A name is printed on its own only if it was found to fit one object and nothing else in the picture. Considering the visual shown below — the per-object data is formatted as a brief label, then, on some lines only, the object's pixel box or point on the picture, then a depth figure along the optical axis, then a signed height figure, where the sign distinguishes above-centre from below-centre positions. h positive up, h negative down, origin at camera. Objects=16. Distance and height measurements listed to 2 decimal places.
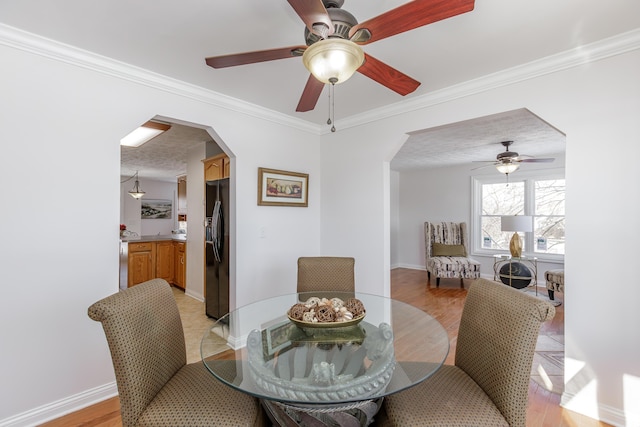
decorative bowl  1.43 -0.53
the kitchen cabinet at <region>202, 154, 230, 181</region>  3.39 +0.56
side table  4.00 -0.62
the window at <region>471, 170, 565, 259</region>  5.22 +0.11
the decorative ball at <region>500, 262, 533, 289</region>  4.09 -0.84
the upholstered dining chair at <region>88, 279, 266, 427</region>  1.18 -0.72
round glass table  1.11 -0.65
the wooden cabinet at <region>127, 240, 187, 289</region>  4.94 -0.83
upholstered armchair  5.25 -0.72
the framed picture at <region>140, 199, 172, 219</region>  8.09 +0.13
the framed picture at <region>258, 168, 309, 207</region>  3.10 +0.29
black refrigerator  3.26 -0.38
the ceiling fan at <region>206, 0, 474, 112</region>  1.09 +0.76
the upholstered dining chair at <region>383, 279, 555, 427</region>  1.17 -0.71
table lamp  4.04 -0.16
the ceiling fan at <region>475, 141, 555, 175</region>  4.08 +0.76
